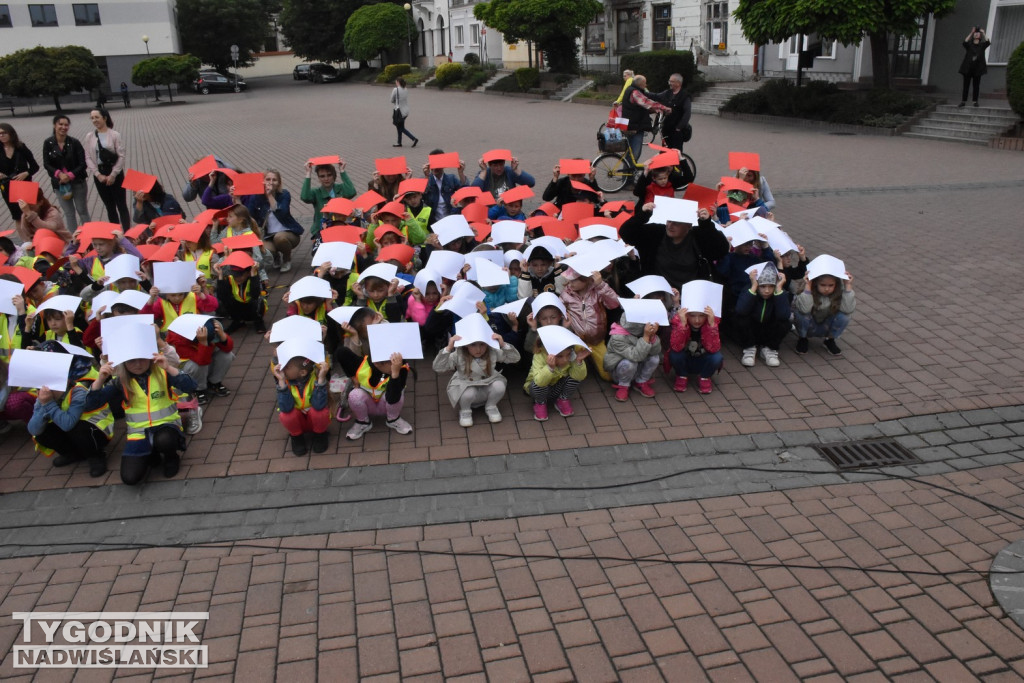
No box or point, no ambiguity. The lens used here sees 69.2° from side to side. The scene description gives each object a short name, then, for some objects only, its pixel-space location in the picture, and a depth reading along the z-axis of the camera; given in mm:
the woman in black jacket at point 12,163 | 9820
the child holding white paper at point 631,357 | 6102
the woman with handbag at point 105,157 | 10148
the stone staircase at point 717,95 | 26531
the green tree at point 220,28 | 50906
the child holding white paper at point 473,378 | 5770
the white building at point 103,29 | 49625
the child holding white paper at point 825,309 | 6684
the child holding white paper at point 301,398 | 5309
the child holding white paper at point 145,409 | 5117
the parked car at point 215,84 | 48656
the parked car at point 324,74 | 54906
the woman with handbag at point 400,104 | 19688
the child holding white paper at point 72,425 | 5176
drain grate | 5289
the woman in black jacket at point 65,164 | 10227
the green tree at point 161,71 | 42562
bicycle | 13352
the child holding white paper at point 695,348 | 6062
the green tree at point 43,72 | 36975
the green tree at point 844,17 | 18391
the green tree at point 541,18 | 33000
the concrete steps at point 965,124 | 17984
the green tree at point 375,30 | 50156
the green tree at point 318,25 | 53938
